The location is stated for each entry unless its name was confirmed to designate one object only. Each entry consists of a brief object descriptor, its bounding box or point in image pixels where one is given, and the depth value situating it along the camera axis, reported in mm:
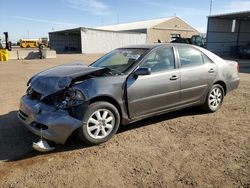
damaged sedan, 2948
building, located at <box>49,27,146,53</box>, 28707
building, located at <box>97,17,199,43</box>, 39918
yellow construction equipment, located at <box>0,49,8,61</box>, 17422
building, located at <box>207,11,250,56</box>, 21512
